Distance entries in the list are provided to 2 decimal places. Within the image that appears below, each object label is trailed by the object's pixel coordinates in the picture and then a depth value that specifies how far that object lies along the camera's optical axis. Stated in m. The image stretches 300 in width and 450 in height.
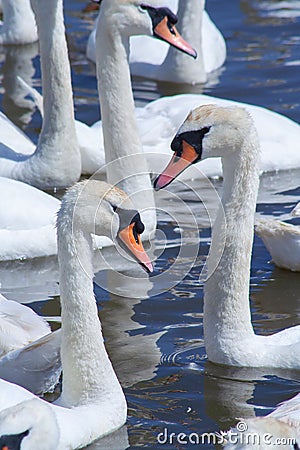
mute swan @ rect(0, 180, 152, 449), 13.23
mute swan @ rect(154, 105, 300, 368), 14.60
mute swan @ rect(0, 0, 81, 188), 20.94
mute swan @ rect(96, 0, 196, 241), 19.28
